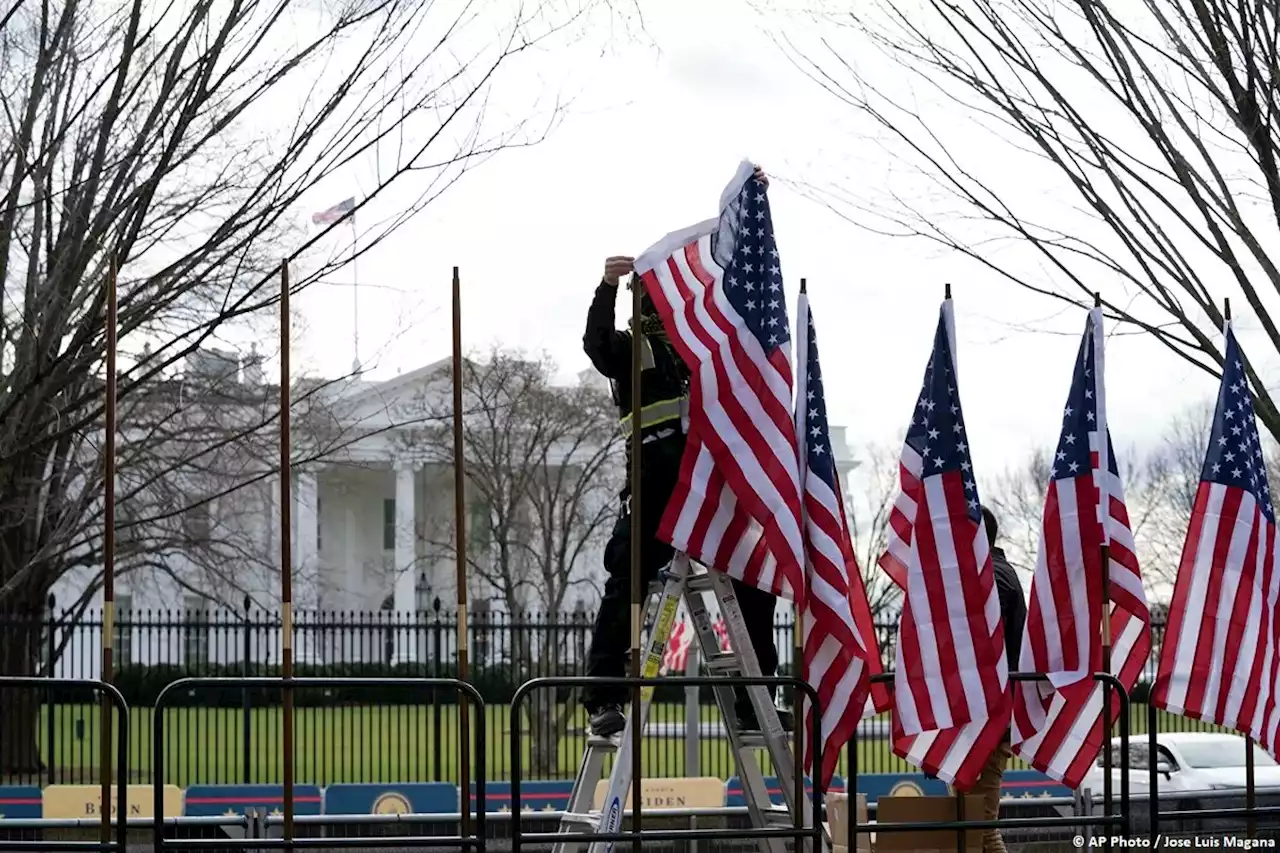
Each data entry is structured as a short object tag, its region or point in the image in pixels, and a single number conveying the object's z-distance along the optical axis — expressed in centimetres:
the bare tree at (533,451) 3081
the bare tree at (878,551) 3956
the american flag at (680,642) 2061
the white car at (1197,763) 2019
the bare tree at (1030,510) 5081
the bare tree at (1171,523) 5006
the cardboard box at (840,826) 780
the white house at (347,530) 2988
